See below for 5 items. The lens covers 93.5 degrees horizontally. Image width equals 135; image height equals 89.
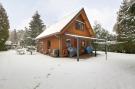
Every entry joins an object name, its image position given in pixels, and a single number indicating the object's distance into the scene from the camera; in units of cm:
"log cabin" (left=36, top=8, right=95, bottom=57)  728
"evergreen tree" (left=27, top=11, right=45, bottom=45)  1524
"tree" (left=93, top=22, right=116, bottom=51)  1180
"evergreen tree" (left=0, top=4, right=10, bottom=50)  1250
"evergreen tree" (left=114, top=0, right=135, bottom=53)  959
